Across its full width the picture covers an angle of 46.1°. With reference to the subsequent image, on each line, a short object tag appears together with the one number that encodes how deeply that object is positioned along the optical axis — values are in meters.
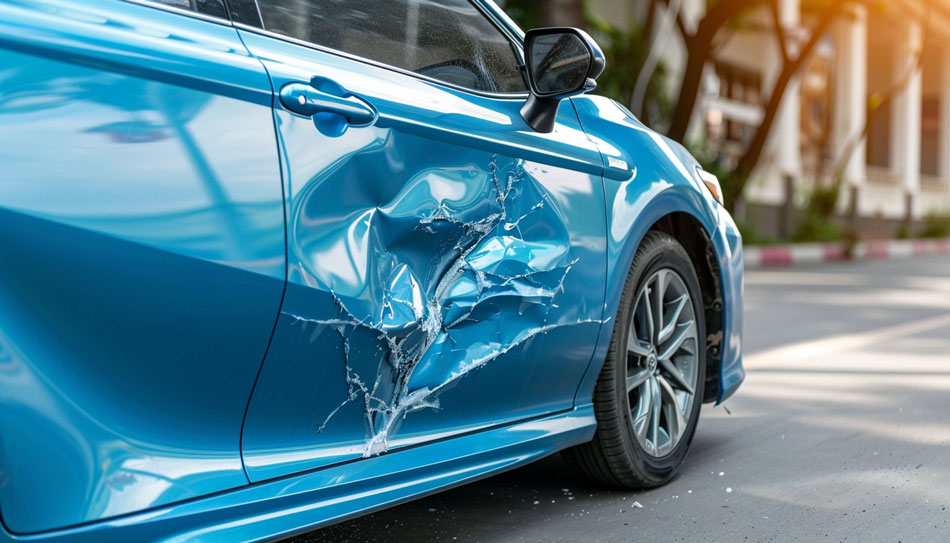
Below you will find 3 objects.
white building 22.05
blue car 1.76
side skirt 1.90
